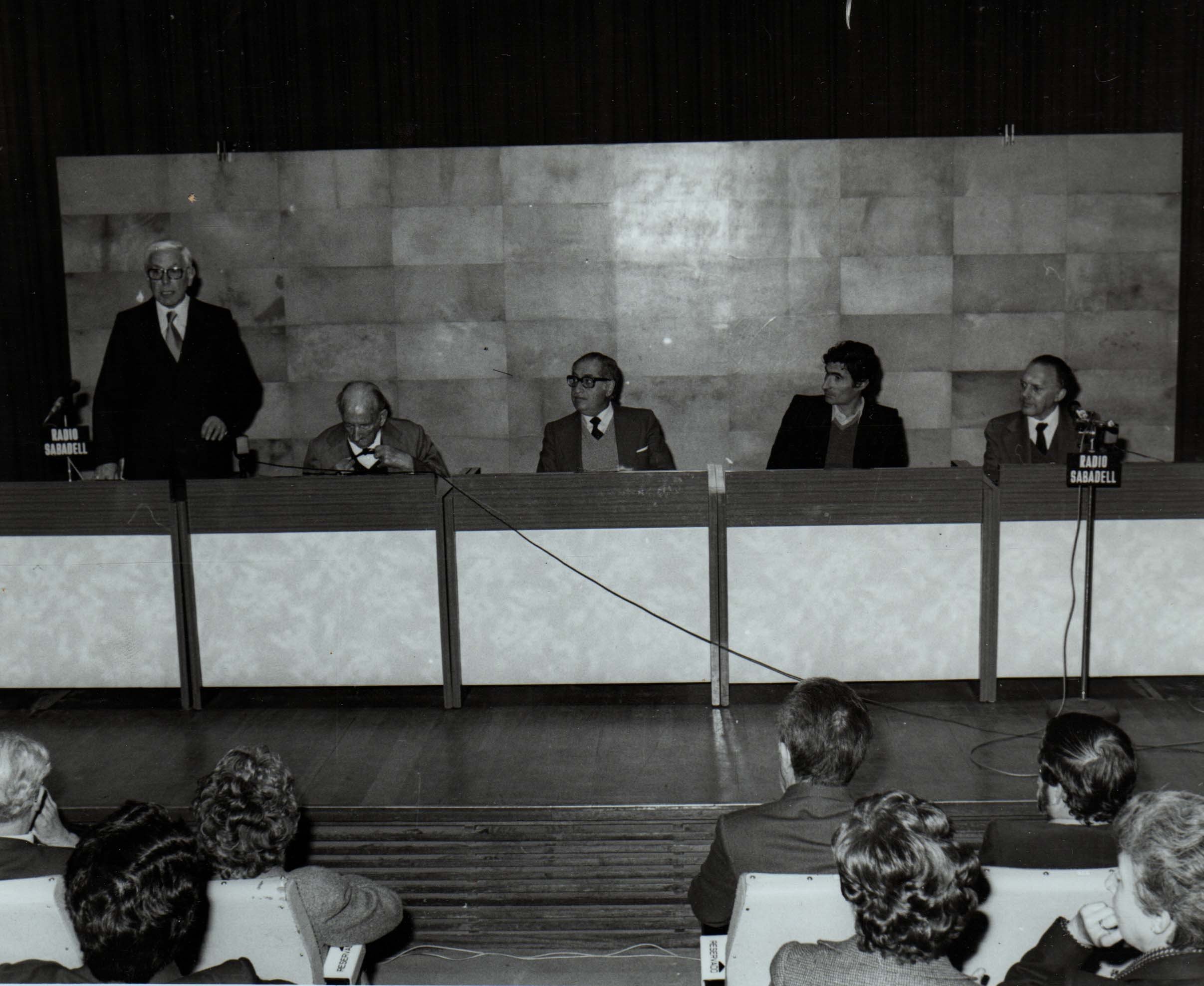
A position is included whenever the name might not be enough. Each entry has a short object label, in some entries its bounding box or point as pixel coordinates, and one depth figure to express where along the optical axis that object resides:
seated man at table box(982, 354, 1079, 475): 4.88
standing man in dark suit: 5.54
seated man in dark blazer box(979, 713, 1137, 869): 2.38
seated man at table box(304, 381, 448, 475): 4.88
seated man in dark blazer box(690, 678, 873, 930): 2.44
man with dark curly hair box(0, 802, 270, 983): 1.88
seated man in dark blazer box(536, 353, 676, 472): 5.30
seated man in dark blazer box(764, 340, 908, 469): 5.03
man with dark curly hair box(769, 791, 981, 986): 1.88
